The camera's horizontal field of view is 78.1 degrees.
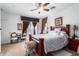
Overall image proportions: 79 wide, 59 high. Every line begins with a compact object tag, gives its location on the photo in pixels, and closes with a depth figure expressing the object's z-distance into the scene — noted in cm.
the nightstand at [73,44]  155
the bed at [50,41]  151
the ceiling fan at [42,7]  122
